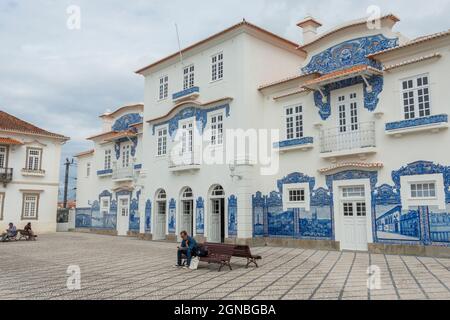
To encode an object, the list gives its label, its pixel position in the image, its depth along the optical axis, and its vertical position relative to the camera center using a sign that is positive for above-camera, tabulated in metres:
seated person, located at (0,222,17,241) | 20.78 -0.85
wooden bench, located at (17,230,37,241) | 21.62 -0.95
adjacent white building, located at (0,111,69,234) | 27.47 +3.00
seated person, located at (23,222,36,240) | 21.73 -0.83
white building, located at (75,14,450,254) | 13.42 +3.02
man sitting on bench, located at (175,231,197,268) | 11.32 -0.87
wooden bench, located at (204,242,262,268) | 11.13 -0.89
